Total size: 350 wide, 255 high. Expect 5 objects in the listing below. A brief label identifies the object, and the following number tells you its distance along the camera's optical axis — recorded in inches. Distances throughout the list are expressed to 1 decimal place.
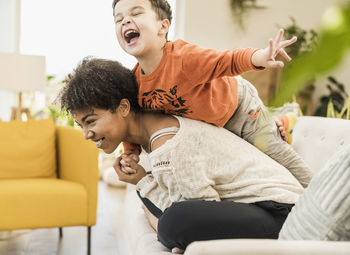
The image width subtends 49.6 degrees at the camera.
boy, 46.7
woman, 37.4
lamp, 118.3
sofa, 21.5
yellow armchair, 82.0
